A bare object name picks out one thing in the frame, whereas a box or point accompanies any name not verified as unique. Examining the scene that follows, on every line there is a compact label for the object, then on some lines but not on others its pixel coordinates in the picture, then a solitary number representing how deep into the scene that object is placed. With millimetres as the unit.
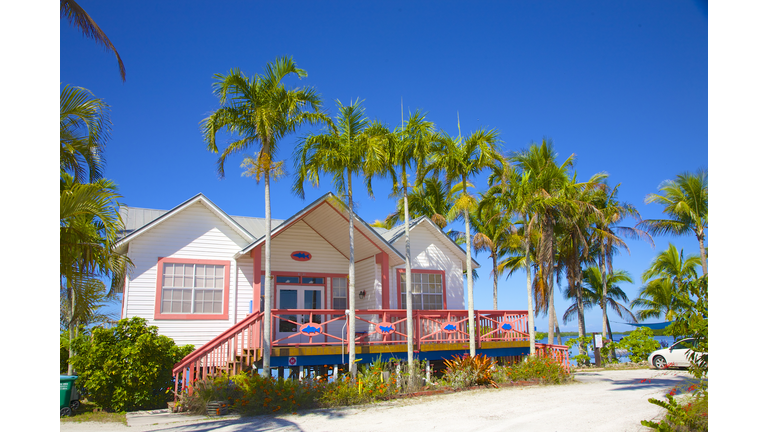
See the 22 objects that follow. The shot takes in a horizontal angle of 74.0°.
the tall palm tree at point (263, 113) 13289
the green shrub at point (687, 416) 7105
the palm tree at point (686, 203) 25422
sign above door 17625
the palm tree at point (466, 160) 15109
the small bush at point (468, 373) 13789
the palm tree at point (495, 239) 25453
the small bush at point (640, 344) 22531
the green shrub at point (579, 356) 22906
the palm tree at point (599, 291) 31953
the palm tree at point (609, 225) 27531
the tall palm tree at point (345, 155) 13719
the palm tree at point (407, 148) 14531
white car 19812
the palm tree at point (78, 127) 7062
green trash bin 11617
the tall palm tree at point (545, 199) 17594
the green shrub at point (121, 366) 12438
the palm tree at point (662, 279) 31172
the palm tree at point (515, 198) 16297
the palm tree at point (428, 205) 26219
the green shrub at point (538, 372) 14961
